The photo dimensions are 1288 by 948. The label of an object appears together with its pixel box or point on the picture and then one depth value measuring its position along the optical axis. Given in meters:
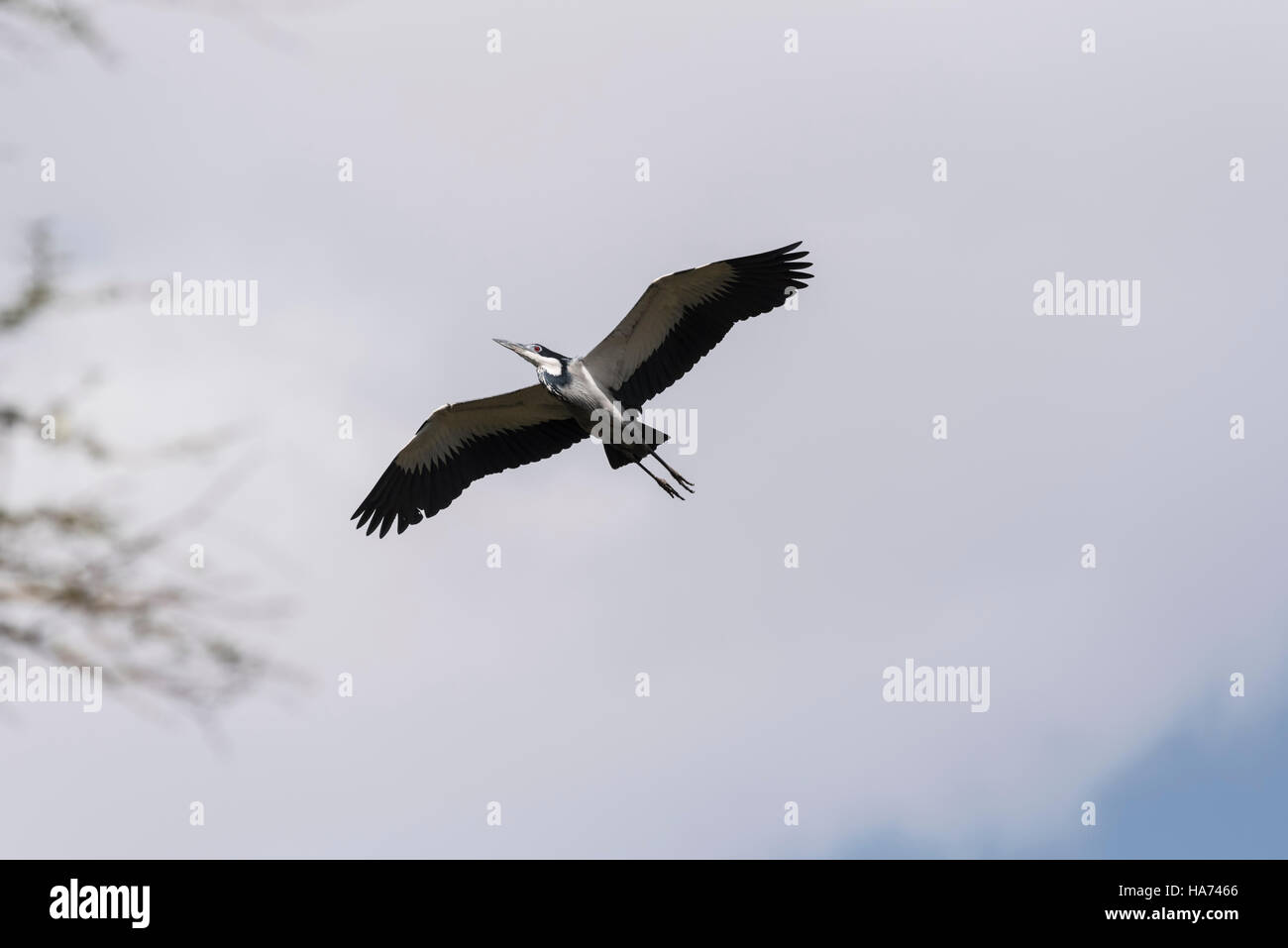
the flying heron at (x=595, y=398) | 13.03
